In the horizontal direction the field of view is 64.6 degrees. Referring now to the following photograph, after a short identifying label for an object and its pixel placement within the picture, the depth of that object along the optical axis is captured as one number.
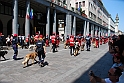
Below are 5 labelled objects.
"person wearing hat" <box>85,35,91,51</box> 9.61
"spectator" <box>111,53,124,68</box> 1.39
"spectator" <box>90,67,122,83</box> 1.27
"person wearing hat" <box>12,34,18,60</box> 5.75
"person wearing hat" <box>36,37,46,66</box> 4.82
